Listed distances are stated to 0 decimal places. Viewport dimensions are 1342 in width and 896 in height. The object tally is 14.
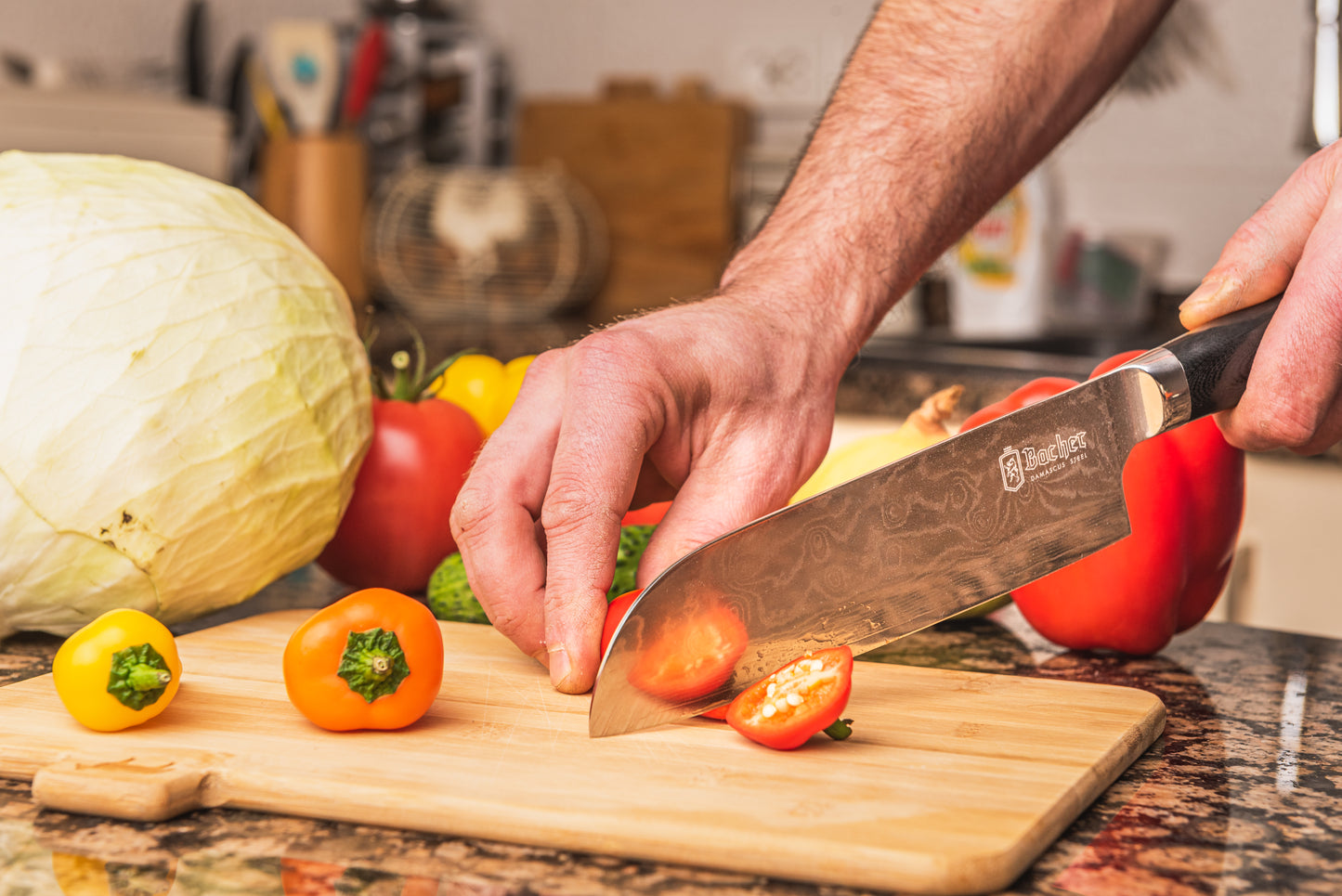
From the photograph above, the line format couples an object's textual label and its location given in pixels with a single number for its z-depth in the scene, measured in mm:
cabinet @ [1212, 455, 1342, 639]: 1032
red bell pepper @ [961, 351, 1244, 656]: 683
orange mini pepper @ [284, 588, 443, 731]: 596
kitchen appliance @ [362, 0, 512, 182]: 1799
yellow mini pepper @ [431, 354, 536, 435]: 805
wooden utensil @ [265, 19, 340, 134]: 1656
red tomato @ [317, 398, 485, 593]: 738
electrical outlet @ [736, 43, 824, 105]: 1770
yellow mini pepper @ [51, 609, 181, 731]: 592
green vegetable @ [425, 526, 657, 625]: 697
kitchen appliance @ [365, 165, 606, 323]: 1737
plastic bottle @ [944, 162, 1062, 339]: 1514
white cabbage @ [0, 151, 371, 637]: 655
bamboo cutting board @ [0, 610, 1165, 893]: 547
